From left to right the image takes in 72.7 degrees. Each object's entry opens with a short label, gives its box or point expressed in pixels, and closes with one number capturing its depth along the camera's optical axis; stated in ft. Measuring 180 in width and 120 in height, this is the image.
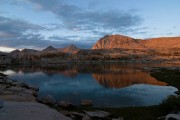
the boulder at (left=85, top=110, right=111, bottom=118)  38.33
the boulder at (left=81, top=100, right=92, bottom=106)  52.86
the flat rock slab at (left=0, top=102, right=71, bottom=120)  27.70
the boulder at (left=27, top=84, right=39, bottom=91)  72.90
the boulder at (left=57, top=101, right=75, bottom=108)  47.72
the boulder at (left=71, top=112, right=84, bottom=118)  38.27
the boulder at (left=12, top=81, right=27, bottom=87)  69.72
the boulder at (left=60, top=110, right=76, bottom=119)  37.22
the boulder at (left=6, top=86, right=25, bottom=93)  54.97
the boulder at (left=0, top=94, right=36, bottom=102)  43.37
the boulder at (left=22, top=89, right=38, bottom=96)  55.65
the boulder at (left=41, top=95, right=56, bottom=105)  49.88
